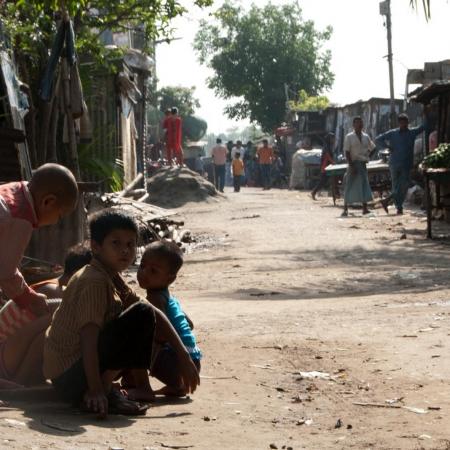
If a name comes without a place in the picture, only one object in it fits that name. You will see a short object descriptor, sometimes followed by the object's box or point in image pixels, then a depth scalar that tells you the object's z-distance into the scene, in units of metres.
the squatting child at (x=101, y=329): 4.98
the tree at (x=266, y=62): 70.31
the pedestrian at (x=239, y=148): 45.16
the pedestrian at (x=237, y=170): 38.53
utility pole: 36.59
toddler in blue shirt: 5.71
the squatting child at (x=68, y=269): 5.96
